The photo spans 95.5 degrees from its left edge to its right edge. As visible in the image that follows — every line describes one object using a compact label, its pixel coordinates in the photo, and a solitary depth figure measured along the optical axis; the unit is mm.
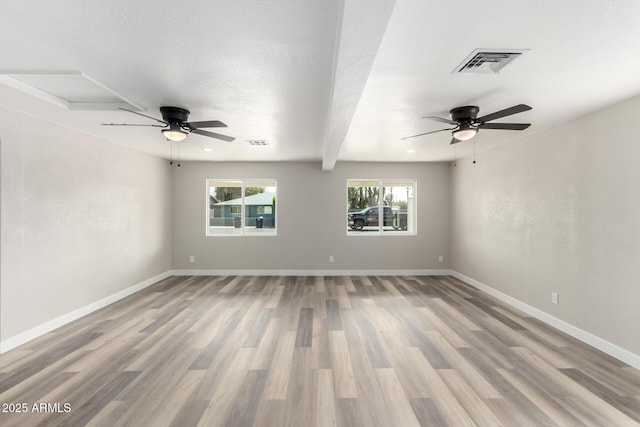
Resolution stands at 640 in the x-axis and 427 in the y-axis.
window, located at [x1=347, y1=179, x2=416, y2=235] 6523
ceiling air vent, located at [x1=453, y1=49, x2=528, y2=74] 1951
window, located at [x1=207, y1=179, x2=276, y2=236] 6473
